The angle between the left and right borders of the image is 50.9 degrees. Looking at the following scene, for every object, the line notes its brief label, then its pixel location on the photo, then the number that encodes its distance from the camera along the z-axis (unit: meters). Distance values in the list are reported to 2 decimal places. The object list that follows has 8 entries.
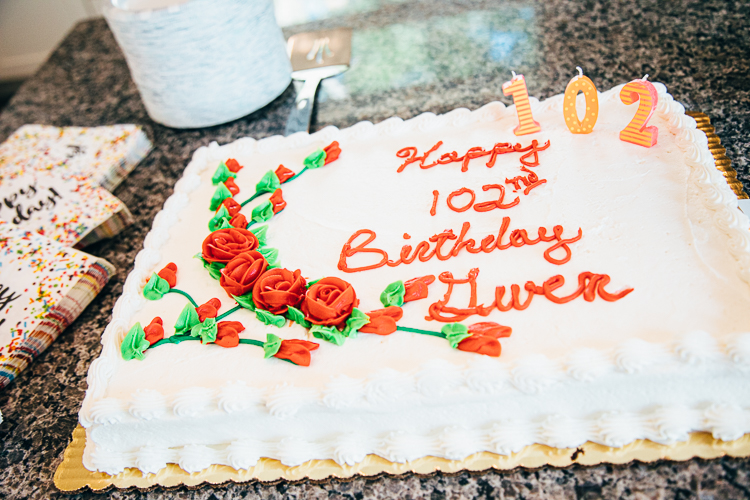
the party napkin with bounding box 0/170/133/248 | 0.67
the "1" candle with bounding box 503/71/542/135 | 0.61
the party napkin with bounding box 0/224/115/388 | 0.59
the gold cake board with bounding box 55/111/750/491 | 0.48
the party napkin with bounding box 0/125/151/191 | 0.74
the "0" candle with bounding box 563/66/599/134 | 0.59
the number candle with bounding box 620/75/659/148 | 0.58
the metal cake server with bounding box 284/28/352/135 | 0.78
